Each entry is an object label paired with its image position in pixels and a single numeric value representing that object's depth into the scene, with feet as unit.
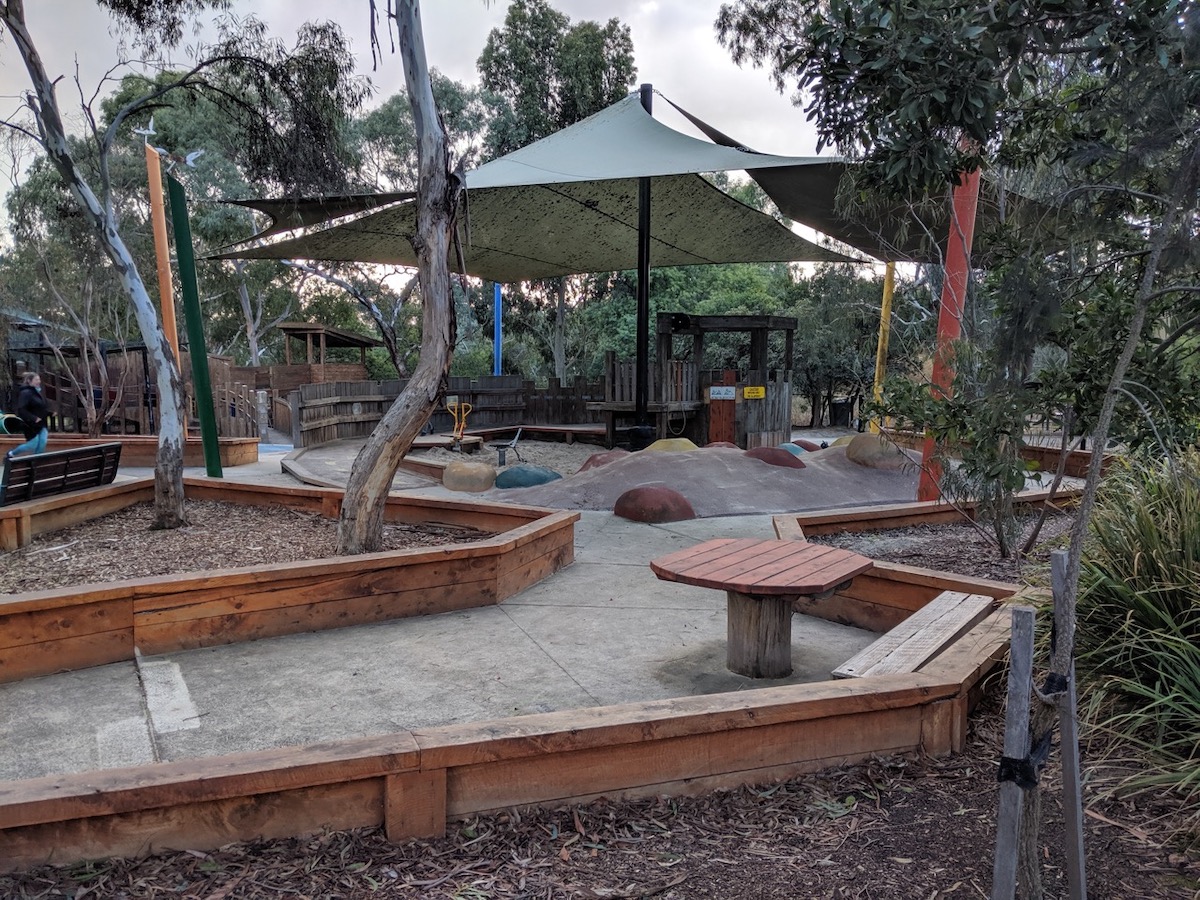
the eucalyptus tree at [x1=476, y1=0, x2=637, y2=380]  83.41
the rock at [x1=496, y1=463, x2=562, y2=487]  32.89
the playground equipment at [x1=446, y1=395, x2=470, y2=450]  49.68
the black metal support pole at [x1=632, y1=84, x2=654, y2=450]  38.65
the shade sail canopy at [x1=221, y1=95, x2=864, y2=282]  32.01
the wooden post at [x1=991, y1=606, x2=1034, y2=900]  5.48
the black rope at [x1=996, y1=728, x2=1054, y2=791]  5.61
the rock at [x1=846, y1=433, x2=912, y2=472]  32.89
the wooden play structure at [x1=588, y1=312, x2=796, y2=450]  45.65
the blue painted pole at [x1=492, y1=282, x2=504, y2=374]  79.25
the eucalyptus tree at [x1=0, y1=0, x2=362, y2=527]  20.25
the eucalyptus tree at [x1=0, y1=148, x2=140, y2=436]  53.52
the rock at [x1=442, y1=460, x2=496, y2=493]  32.91
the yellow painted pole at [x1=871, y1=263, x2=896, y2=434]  42.89
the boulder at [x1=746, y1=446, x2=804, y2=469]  32.05
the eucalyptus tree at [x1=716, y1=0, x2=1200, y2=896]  6.36
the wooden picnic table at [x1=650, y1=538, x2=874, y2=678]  11.52
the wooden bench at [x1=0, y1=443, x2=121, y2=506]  20.66
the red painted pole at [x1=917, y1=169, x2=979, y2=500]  19.30
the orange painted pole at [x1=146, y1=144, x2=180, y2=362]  32.68
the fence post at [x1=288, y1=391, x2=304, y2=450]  49.83
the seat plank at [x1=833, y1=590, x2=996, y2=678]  10.38
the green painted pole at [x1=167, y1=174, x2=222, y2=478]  26.12
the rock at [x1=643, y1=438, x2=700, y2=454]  34.53
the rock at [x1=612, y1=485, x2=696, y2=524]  25.68
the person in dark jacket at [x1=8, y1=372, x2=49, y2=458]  31.53
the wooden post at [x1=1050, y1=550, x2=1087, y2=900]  5.85
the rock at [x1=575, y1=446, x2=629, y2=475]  34.12
